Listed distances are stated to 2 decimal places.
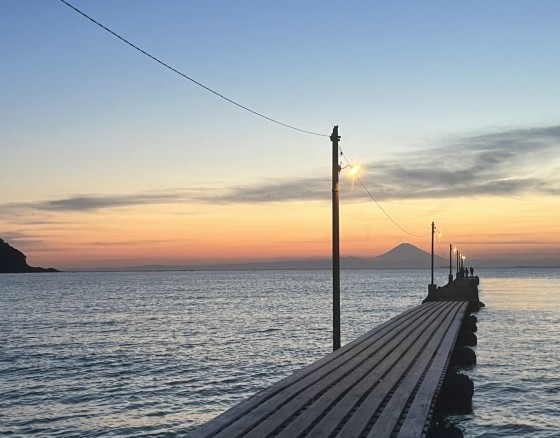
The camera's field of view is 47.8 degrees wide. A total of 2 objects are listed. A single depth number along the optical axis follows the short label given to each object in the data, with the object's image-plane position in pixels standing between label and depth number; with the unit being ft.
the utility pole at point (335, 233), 63.10
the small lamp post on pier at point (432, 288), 167.12
